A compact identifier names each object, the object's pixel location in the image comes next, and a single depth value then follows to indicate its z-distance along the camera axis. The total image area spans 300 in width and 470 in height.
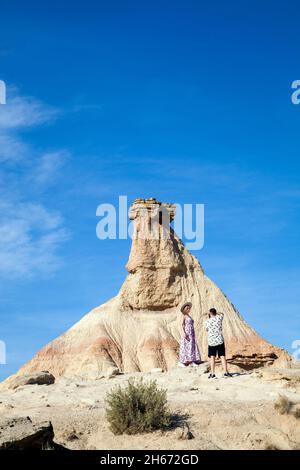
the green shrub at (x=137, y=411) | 12.87
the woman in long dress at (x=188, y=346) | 20.98
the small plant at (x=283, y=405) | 13.82
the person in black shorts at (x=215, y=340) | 17.95
